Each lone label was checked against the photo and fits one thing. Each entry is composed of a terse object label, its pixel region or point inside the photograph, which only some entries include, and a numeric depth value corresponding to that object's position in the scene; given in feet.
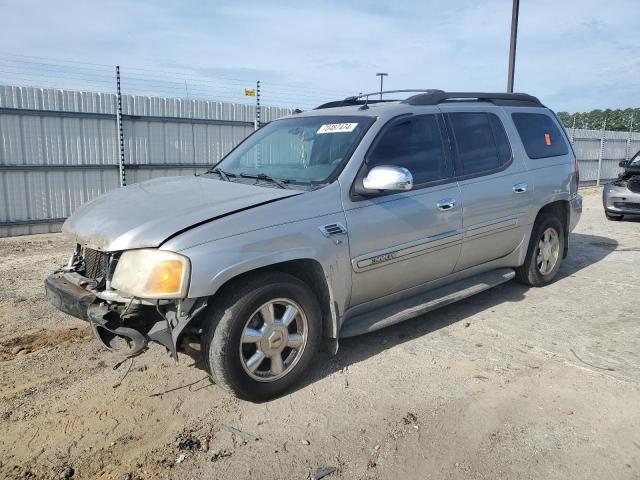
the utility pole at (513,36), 44.29
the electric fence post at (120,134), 32.53
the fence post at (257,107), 38.50
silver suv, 10.31
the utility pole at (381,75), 50.39
